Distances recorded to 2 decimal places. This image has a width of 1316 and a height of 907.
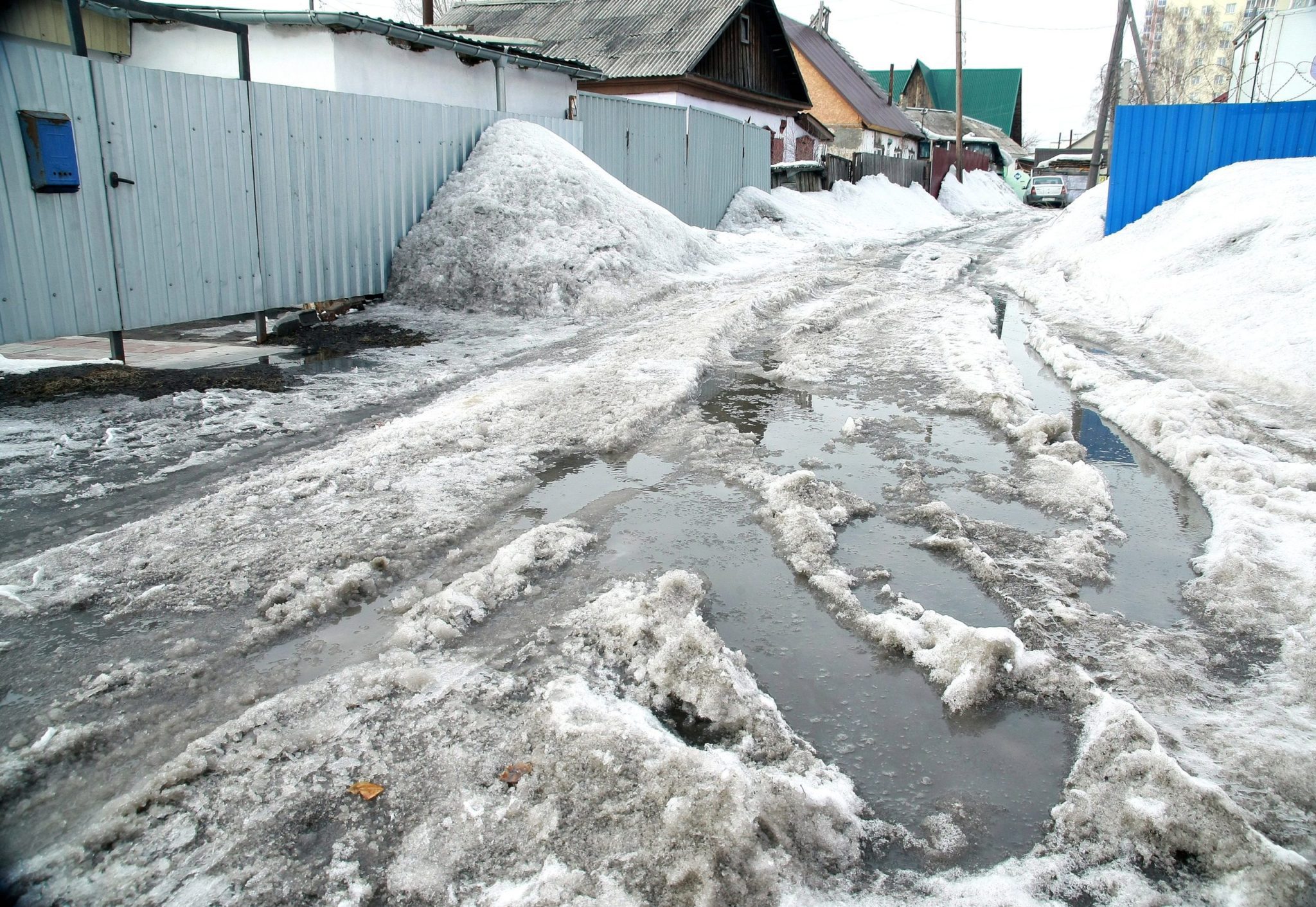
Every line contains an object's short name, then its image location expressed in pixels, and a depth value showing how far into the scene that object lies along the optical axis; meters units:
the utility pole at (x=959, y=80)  36.00
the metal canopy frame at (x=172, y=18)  6.00
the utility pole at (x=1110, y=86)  25.17
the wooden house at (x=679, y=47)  23.59
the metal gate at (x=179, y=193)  6.23
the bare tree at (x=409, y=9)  49.69
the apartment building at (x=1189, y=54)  56.19
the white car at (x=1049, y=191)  45.81
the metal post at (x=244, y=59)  7.45
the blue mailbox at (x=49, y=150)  5.57
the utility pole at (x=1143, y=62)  28.75
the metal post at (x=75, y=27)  5.96
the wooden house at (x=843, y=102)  38.91
